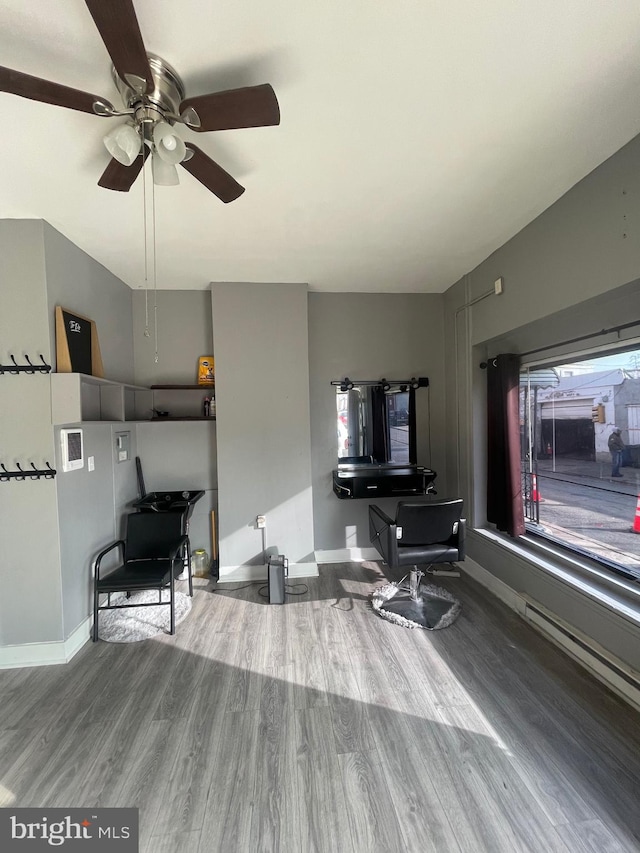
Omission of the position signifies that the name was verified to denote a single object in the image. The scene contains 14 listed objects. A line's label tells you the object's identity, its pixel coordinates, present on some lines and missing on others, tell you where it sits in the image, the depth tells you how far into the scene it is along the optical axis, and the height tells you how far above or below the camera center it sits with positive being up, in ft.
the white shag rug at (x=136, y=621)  7.78 -4.76
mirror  11.66 -0.10
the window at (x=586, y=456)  6.72 -0.93
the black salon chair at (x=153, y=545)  8.32 -3.16
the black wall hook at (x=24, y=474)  6.75 -0.89
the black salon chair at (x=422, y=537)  7.93 -2.82
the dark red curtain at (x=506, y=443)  9.04 -0.69
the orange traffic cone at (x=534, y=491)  9.20 -2.03
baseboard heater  5.65 -4.51
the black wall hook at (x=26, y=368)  6.71 +1.22
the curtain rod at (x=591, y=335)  6.39 +1.68
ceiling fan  3.22 +3.65
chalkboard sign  7.06 +1.87
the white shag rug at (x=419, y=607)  8.00 -4.76
